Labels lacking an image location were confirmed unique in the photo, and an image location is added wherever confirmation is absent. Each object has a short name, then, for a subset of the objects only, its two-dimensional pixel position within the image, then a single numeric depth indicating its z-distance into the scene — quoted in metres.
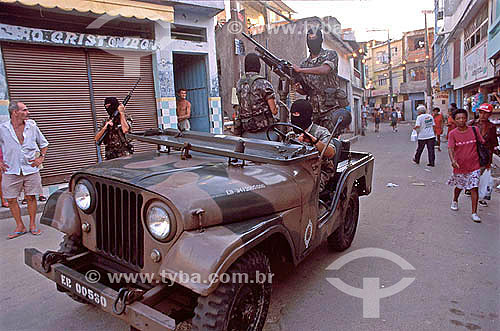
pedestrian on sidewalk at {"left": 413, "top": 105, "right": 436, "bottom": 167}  9.82
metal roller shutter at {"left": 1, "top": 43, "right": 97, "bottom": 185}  6.88
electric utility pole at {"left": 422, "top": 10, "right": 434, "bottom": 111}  26.67
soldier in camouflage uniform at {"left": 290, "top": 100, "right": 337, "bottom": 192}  3.46
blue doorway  10.34
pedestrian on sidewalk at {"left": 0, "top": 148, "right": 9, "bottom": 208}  5.84
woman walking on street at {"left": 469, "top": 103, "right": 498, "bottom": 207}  5.77
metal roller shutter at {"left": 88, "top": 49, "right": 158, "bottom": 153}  8.02
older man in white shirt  4.61
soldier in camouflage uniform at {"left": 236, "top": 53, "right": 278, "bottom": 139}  4.32
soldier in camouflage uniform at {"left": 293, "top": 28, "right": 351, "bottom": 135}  5.12
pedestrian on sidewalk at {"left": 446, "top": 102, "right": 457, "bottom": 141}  9.15
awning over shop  6.54
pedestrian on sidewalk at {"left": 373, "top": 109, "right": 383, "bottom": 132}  25.25
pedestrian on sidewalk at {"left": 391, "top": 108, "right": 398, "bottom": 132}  25.77
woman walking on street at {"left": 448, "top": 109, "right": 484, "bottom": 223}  5.02
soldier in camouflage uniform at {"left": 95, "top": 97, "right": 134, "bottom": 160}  4.85
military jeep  1.86
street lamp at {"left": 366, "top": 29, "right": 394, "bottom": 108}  41.52
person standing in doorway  9.25
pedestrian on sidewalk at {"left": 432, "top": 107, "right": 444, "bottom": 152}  12.84
